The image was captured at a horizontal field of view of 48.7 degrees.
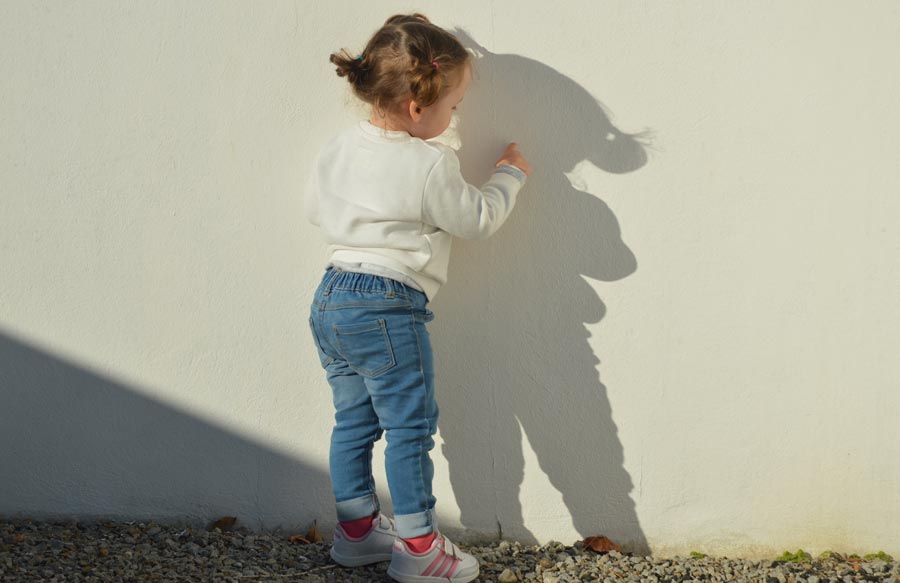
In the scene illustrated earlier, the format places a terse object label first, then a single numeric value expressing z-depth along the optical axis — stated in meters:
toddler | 2.43
